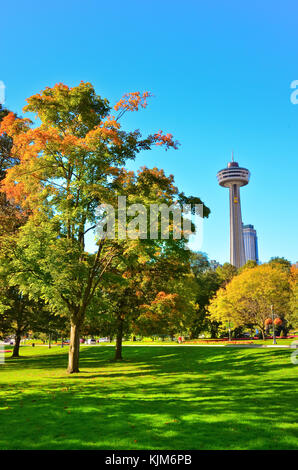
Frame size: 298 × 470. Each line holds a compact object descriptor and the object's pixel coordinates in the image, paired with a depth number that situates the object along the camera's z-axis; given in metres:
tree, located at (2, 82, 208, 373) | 18.95
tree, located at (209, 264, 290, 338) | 46.50
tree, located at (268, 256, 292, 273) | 75.72
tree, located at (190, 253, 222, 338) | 61.00
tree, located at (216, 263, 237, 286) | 78.38
